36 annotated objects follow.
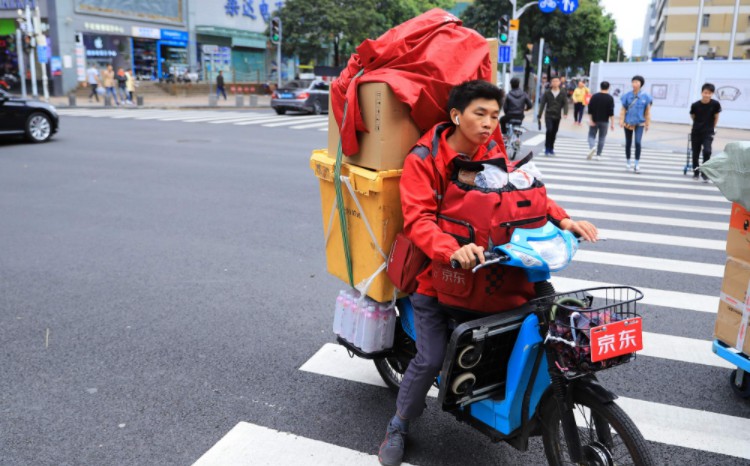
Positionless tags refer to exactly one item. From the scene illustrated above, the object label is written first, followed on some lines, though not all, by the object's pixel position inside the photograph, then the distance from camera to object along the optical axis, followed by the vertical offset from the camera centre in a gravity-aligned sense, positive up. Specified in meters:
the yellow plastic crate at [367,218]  3.14 -0.60
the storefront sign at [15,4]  33.59 +4.37
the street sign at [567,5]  23.16 +3.41
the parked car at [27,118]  14.77 -0.66
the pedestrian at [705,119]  11.98 -0.25
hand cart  3.67 -1.52
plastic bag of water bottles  3.34 -1.15
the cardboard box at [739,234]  3.61 -0.71
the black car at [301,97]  28.16 -0.07
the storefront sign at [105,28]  35.28 +3.49
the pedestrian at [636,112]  13.09 -0.18
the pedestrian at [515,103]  15.36 -0.06
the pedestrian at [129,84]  31.19 +0.38
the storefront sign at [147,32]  38.16 +3.52
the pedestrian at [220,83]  37.53 +0.63
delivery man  2.82 -0.42
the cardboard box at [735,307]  3.63 -1.13
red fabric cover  3.12 +0.16
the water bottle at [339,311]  3.50 -1.14
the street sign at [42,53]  30.02 +1.70
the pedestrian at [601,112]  14.78 -0.21
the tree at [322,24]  40.97 +4.57
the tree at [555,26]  47.31 +5.60
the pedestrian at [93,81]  31.77 +0.49
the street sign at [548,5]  23.54 +3.45
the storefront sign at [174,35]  39.84 +3.56
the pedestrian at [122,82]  31.16 +0.47
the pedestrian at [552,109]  15.83 -0.18
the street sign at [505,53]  25.02 +1.82
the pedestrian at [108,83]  30.34 +0.39
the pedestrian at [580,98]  26.14 +0.17
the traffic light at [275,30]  33.44 +3.31
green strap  3.36 -0.57
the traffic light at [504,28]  25.00 +2.75
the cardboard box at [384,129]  3.11 -0.15
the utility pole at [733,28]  36.96 +4.52
